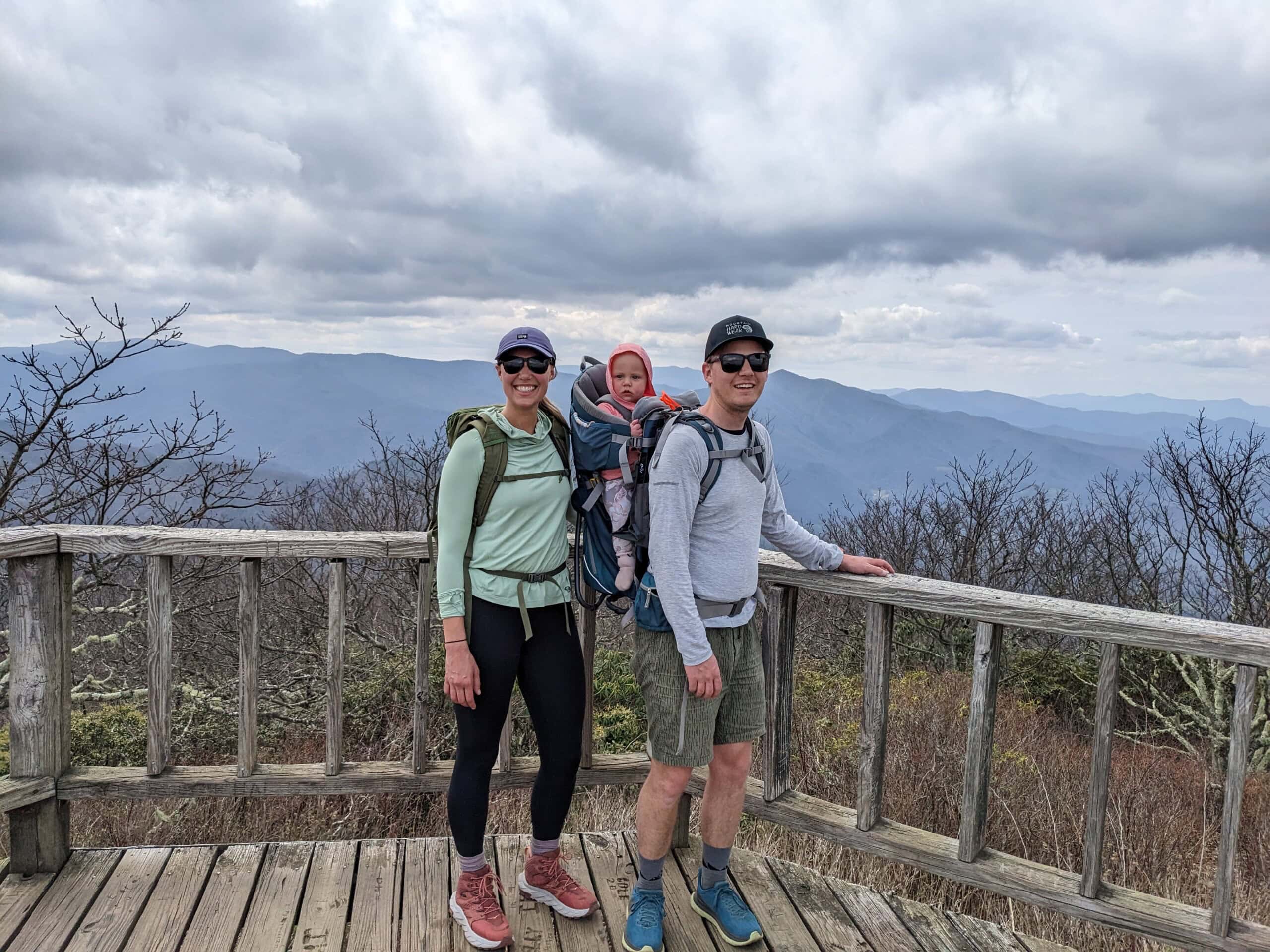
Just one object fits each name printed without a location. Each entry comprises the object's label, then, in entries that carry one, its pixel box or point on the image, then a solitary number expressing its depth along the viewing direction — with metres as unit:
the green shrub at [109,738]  6.55
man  2.23
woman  2.33
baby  2.38
